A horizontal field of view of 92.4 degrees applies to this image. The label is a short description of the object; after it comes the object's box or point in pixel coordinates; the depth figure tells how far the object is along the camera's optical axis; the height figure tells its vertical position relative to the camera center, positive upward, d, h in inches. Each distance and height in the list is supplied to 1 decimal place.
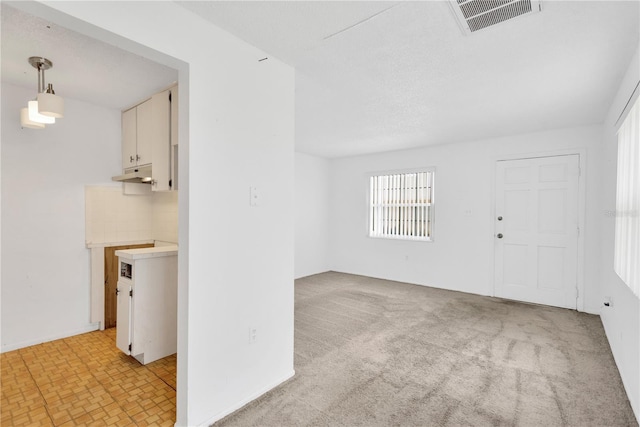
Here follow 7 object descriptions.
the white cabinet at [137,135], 117.7 +29.9
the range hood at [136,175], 120.1 +13.7
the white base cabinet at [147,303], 99.5 -31.7
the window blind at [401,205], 216.8 +4.9
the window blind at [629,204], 80.2 +3.1
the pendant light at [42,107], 87.1 +29.7
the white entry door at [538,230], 162.4 -9.4
